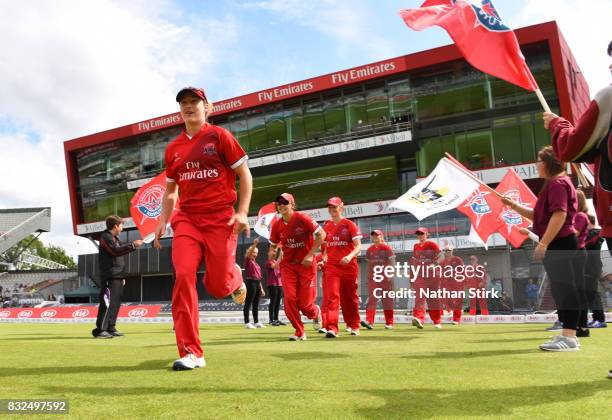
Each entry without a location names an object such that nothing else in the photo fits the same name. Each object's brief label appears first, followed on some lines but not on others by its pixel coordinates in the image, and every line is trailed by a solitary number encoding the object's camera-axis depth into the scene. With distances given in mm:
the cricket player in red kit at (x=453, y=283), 13180
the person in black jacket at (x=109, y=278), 9711
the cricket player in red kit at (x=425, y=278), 12016
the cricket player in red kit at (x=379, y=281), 11812
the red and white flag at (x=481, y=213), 16266
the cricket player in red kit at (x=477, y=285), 15526
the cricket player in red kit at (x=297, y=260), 8094
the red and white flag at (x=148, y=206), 14165
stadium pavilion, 34094
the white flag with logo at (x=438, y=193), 12969
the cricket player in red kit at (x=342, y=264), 9016
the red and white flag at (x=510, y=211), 15523
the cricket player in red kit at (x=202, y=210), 4598
